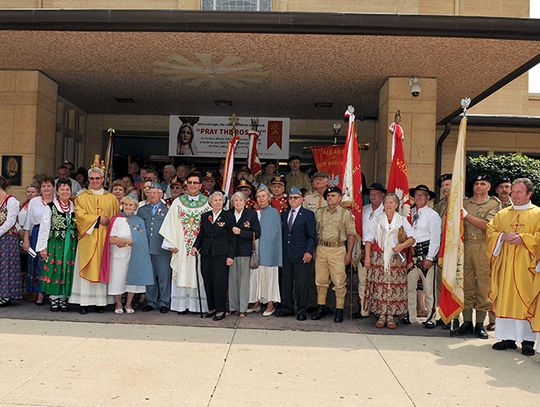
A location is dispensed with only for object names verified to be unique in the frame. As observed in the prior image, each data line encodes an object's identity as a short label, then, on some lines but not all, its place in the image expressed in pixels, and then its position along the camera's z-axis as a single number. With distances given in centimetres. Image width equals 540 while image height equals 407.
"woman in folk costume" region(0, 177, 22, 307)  736
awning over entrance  740
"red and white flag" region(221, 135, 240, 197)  877
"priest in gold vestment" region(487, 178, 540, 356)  588
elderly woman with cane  710
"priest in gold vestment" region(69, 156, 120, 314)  713
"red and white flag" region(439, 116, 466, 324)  653
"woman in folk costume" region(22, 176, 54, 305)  745
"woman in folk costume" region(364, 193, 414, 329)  686
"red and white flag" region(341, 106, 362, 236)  767
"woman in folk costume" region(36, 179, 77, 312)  727
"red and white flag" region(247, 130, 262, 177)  1062
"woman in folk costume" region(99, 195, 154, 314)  724
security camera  932
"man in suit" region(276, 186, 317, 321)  726
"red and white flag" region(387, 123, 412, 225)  796
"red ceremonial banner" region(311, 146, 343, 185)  1010
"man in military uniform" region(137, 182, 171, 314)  757
